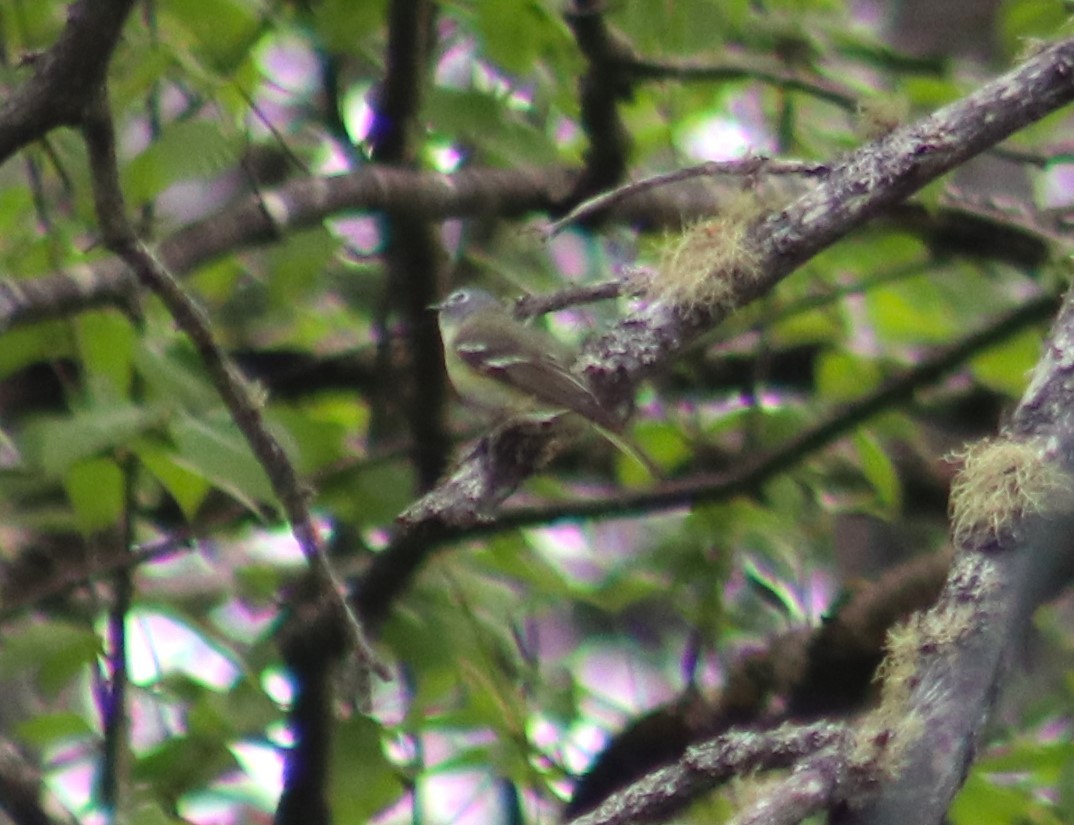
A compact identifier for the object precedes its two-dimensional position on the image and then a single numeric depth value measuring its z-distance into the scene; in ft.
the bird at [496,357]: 20.53
